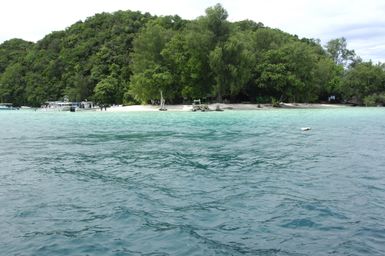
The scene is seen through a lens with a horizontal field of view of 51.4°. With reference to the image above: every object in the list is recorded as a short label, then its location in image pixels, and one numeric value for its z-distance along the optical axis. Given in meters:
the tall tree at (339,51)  126.62
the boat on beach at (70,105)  94.36
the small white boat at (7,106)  117.75
